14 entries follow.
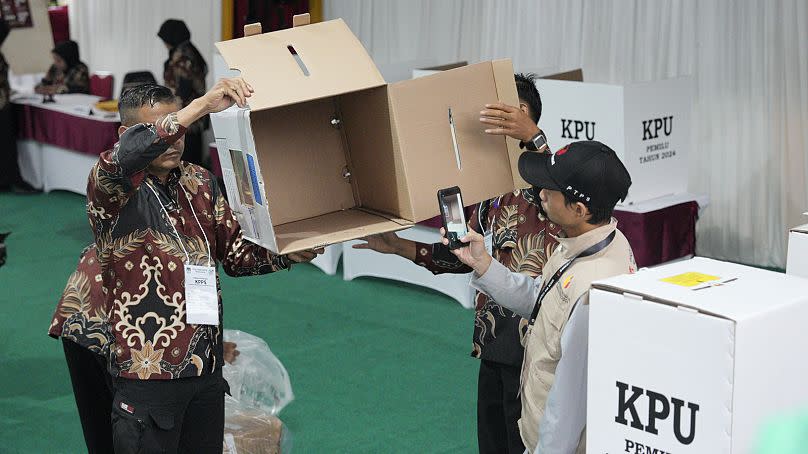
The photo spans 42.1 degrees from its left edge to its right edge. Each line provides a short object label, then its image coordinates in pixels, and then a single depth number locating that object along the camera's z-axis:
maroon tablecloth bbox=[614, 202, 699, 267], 5.09
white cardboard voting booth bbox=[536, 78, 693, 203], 4.90
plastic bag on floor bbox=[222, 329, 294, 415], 3.87
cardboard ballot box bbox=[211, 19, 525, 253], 2.20
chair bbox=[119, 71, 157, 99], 8.35
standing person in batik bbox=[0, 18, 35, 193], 8.60
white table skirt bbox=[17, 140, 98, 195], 8.30
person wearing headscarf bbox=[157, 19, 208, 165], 7.98
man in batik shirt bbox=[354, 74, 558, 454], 2.63
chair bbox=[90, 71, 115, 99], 10.07
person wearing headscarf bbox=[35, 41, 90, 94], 9.51
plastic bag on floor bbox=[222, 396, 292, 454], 3.38
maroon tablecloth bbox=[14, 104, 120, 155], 7.74
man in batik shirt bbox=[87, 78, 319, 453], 2.40
